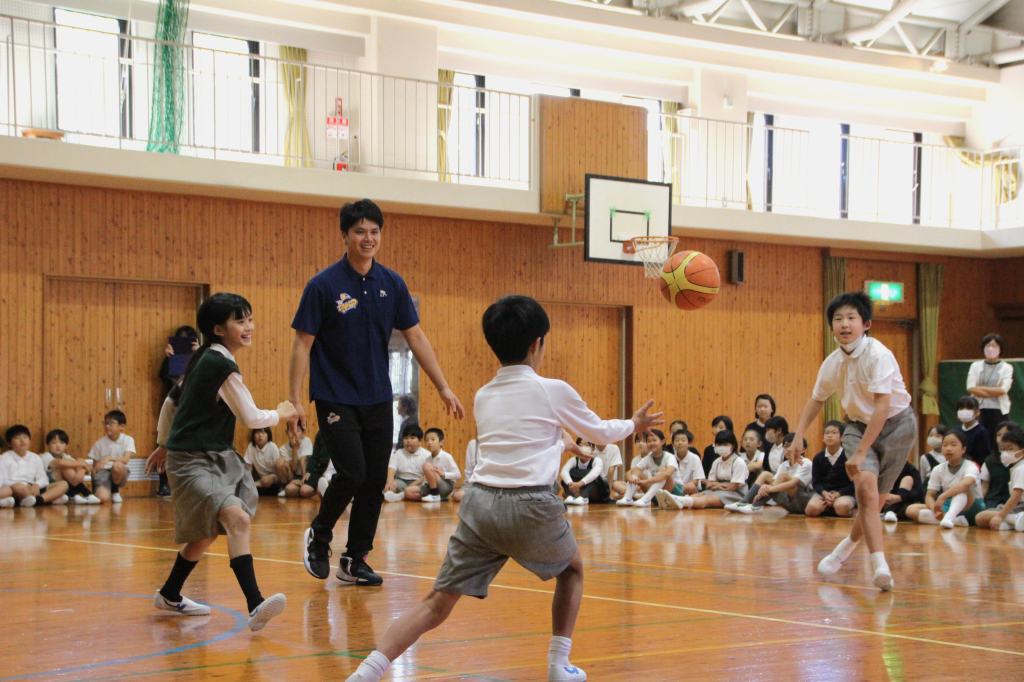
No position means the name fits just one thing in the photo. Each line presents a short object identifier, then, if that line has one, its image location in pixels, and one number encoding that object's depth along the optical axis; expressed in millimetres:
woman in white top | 13859
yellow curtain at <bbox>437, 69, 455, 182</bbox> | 15102
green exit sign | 16859
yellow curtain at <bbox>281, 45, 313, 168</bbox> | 14492
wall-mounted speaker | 15820
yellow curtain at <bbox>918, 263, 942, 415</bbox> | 17094
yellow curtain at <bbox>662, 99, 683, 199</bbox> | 16469
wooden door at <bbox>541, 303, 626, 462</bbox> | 14914
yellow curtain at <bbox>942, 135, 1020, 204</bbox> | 17328
